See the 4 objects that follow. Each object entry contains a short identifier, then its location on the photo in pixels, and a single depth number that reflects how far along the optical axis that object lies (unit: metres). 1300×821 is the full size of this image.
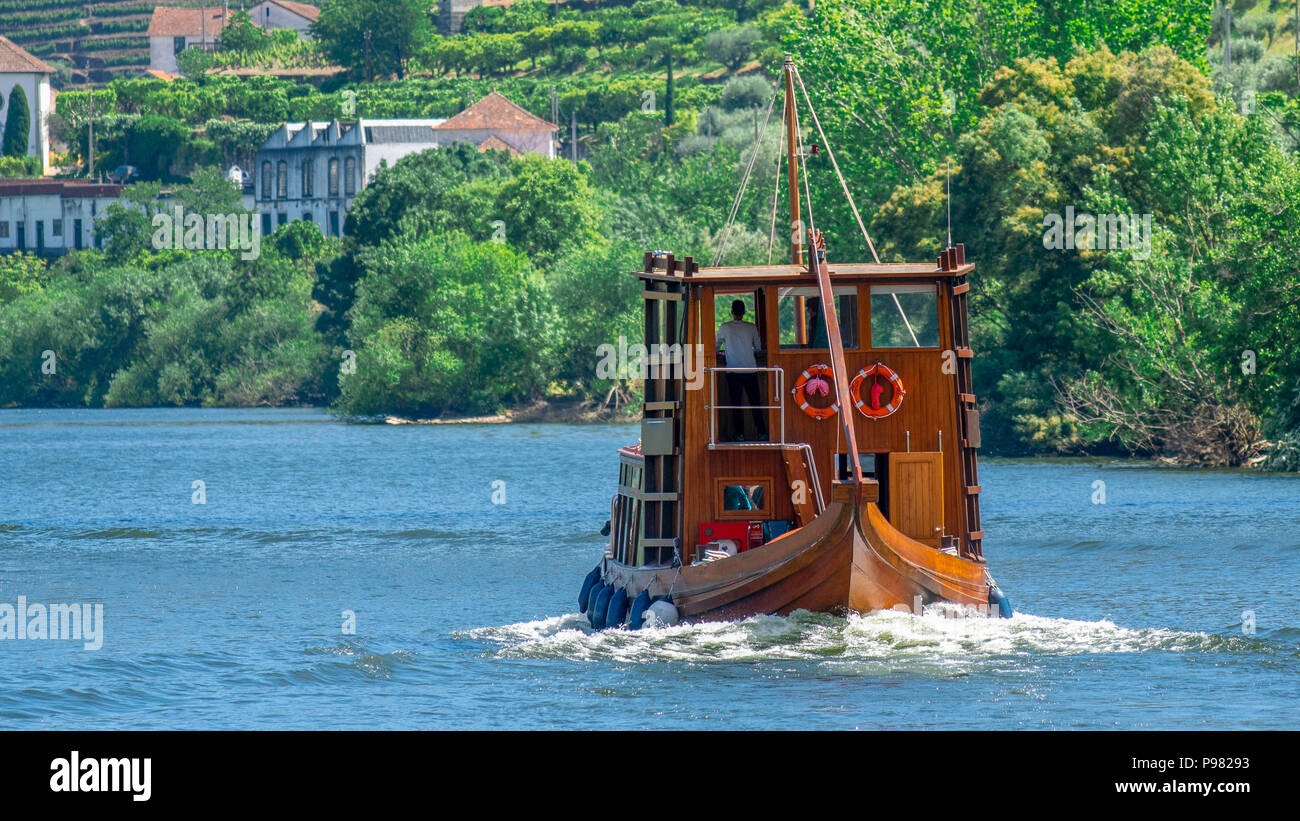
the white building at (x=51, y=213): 190.12
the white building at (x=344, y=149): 179.25
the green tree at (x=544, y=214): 121.94
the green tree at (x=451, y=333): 107.44
